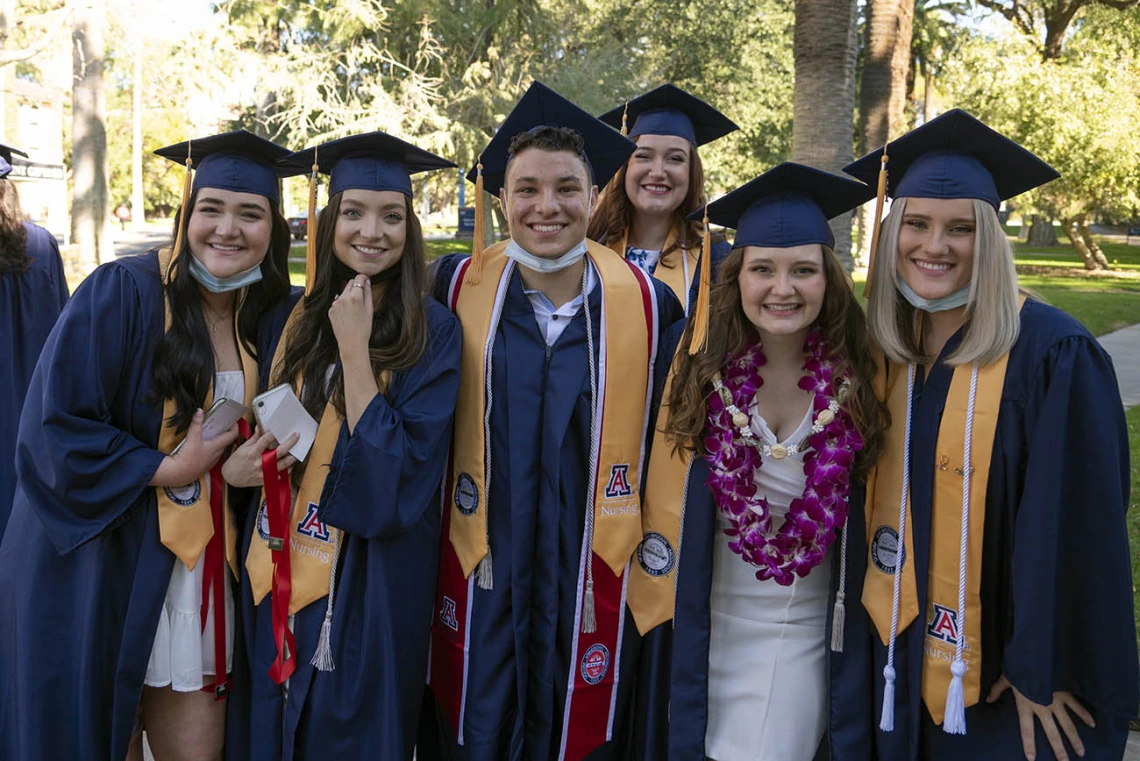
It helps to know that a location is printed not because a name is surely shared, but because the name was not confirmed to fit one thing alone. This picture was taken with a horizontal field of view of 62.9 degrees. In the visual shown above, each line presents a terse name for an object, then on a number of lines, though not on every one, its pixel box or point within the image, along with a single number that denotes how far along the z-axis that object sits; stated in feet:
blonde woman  7.30
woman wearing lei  8.11
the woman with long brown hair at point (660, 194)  12.94
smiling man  8.79
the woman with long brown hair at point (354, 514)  8.27
